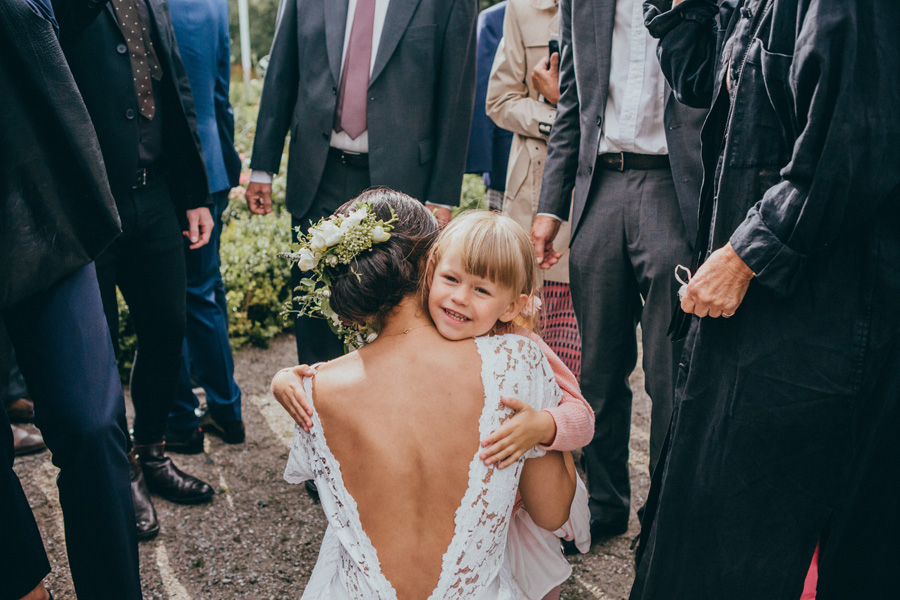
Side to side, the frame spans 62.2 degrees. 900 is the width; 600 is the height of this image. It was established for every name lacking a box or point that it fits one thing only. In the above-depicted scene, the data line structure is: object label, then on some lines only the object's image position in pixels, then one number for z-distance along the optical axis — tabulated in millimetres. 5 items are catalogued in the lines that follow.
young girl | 1671
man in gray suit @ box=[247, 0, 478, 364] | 3102
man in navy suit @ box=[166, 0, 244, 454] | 3447
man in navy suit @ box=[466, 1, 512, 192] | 4078
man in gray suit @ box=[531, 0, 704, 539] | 2529
